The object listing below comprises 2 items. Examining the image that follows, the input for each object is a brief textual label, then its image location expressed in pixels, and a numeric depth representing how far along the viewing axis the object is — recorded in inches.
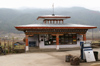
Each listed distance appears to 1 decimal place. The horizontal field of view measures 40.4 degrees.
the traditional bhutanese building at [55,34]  779.5
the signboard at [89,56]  494.1
